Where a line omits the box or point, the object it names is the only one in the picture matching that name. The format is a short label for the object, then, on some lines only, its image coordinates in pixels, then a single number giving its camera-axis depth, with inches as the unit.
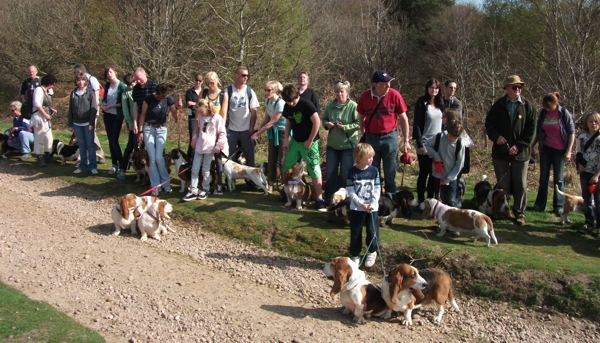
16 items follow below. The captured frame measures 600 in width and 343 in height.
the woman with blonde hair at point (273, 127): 345.1
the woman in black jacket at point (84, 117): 414.3
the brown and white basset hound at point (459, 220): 267.0
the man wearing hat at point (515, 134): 304.2
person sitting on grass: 484.1
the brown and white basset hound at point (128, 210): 301.9
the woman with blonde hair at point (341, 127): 307.0
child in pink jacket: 335.0
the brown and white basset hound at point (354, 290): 207.5
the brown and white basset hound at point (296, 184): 323.9
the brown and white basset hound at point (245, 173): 361.4
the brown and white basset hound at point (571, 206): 301.0
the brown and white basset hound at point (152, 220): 301.3
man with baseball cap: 290.4
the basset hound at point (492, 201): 307.0
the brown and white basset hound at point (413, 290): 203.5
